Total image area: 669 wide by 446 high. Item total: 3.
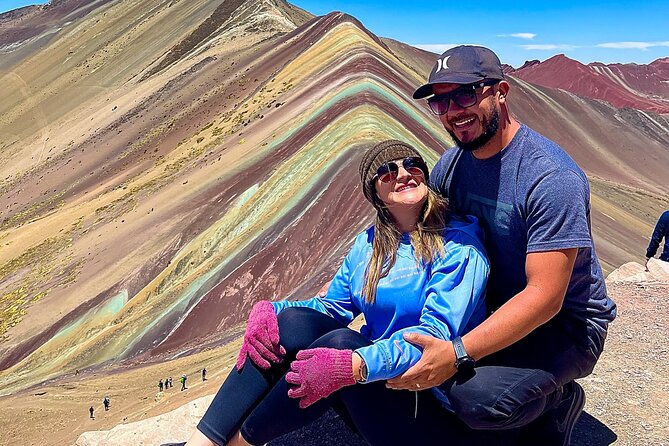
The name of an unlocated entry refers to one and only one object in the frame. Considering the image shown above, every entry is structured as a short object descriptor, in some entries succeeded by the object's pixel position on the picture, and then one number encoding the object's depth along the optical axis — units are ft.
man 8.36
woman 8.61
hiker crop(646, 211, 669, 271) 25.66
